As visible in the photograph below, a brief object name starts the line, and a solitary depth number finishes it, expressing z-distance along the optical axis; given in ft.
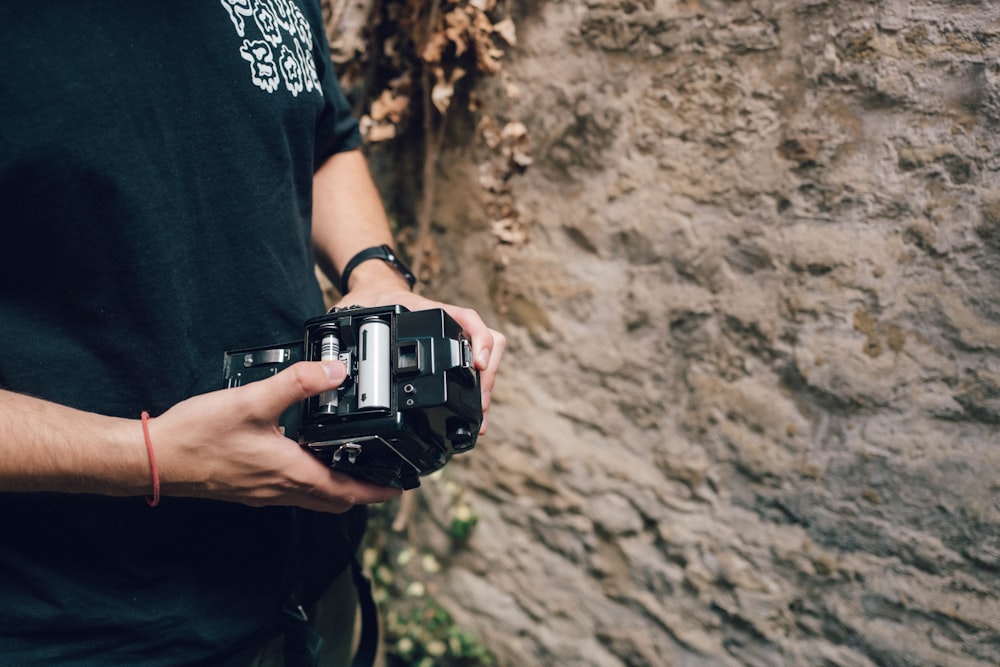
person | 2.09
